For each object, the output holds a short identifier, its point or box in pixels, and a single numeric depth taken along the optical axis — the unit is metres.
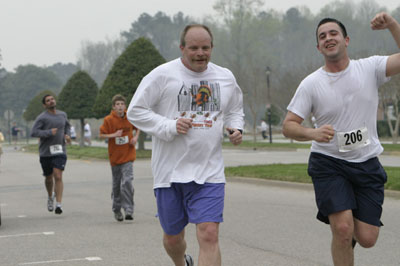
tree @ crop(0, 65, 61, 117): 125.44
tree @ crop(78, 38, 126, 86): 139.75
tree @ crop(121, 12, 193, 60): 133.88
